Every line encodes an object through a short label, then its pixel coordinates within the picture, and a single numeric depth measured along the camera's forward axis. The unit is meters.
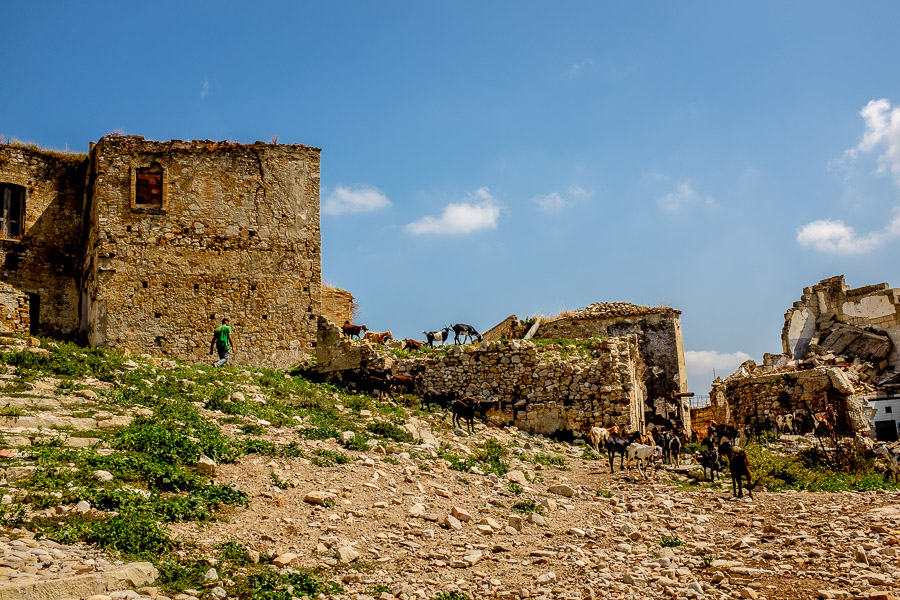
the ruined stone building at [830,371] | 21.72
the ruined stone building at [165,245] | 20.81
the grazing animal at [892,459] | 15.23
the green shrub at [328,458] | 11.70
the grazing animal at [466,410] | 16.91
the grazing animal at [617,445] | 15.01
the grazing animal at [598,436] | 17.19
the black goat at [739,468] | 12.71
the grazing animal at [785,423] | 21.25
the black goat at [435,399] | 18.00
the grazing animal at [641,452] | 14.55
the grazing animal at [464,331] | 21.58
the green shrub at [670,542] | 9.52
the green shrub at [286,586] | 6.98
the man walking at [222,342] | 19.98
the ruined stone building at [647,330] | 28.45
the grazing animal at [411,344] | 21.16
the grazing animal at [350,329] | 21.61
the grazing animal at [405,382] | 18.80
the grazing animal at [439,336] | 21.97
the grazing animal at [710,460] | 14.45
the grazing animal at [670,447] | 15.95
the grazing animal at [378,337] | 21.97
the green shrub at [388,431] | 14.59
